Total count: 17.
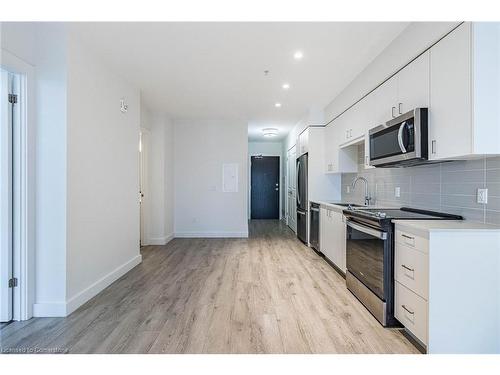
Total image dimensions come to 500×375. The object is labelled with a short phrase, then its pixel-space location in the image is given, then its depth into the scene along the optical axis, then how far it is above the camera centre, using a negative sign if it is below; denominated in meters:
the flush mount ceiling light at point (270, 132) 7.44 +1.40
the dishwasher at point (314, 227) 4.82 -0.70
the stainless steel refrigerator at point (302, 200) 5.53 -0.26
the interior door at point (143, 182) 5.57 +0.06
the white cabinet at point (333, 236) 3.65 -0.68
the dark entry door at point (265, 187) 9.99 -0.04
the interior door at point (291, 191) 7.20 -0.14
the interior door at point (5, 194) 2.42 -0.08
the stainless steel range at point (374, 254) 2.38 -0.62
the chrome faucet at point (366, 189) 3.99 -0.04
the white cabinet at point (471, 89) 1.83 +0.63
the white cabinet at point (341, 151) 4.29 +0.55
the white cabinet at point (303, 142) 5.50 +0.88
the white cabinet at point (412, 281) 1.97 -0.68
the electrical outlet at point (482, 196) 2.13 -0.07
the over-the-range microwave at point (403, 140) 2.29 +0.40
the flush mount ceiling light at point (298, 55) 3.11 +1.41
